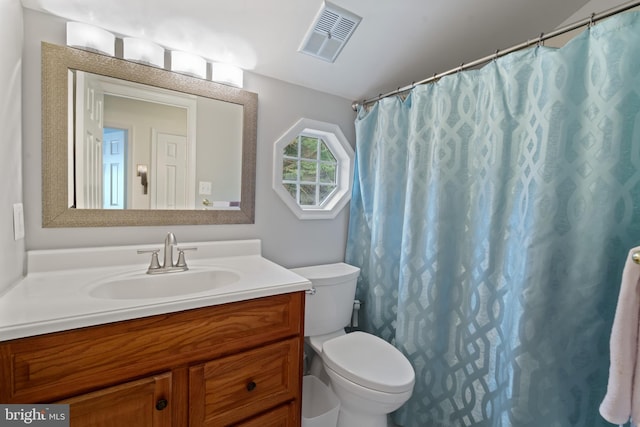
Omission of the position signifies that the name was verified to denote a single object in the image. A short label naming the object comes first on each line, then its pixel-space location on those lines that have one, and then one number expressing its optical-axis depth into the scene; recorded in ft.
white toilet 4.11
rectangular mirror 3.91
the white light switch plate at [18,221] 3.37
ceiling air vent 4.45
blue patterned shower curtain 3.26
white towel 2.44
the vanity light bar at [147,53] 3.86
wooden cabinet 2.55
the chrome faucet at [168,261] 4.11
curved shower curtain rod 3.22
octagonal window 5.75
